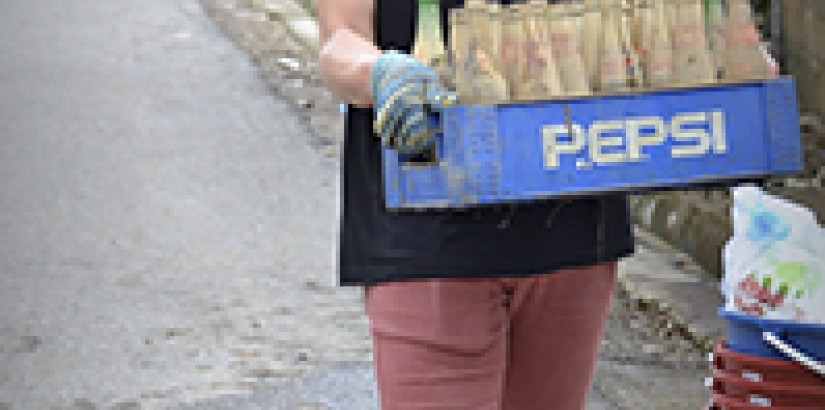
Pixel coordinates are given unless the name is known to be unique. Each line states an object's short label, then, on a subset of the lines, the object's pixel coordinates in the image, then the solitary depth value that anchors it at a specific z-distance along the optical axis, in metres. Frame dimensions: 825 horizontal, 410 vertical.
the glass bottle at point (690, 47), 4.82
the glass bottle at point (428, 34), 4.88
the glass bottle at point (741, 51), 4.87
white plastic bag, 5.93
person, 5.16
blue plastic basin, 5.94
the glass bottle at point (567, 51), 4.79
